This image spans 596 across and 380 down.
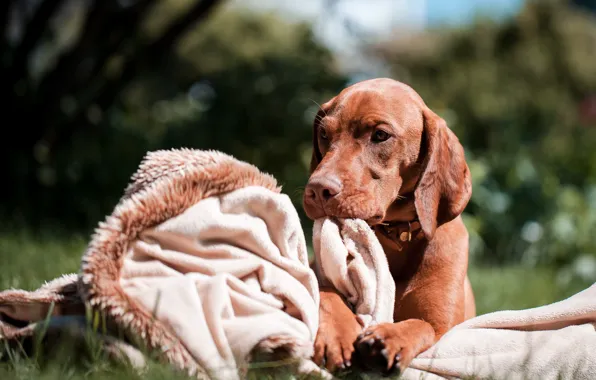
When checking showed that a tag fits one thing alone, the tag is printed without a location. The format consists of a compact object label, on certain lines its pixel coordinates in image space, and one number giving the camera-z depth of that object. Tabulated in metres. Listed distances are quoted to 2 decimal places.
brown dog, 2.73
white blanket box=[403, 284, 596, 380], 2.33
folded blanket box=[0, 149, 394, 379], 2.08
